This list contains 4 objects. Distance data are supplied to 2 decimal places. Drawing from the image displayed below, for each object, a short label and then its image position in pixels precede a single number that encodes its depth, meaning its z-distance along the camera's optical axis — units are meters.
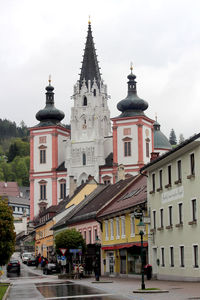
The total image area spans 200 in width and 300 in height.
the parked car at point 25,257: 87.43
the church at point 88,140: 112.62
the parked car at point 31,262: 80.54
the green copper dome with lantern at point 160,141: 137.82
